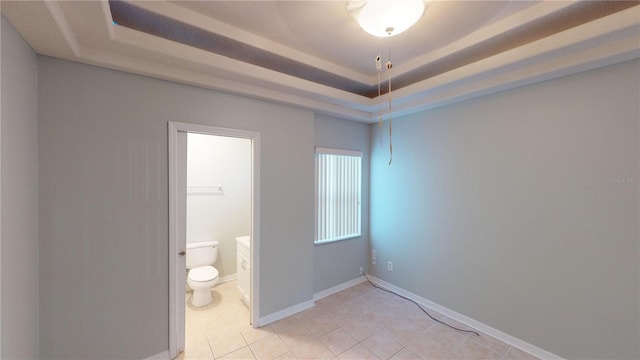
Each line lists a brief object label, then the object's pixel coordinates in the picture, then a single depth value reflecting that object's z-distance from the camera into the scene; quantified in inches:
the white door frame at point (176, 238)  79.5
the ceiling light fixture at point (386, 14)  53.9
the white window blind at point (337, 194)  125.0
